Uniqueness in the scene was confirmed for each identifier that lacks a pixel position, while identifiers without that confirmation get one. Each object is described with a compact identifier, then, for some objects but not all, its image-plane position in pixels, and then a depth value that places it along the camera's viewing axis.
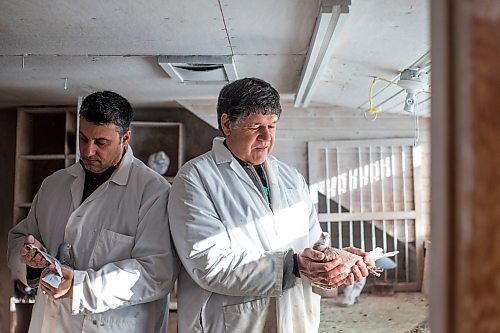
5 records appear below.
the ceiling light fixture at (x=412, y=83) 2.42
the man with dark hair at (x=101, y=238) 1.42
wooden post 0.39
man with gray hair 1.40
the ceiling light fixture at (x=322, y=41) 1.67
